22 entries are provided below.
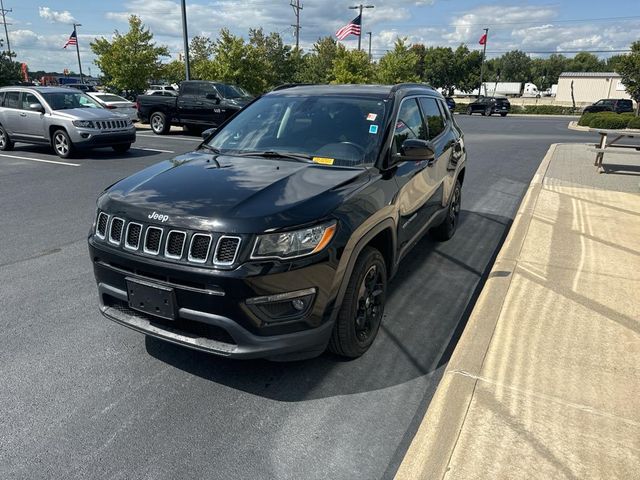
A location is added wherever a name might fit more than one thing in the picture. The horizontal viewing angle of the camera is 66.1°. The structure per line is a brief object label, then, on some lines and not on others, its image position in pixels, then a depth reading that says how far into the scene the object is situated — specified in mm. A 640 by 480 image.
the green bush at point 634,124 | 25828
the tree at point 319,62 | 47375
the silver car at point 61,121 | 11688
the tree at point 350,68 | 35312
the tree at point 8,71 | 27109
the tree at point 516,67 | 114375
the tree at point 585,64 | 113062
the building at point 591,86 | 67562
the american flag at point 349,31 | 30312
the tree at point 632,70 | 33438
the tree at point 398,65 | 37625
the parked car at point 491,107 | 41438
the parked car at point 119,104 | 20641
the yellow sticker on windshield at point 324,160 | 3572
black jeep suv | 2619
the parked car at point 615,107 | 39062
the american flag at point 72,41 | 38206
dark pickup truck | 16516
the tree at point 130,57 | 25953
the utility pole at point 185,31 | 19203
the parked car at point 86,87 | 37144
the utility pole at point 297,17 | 46438
